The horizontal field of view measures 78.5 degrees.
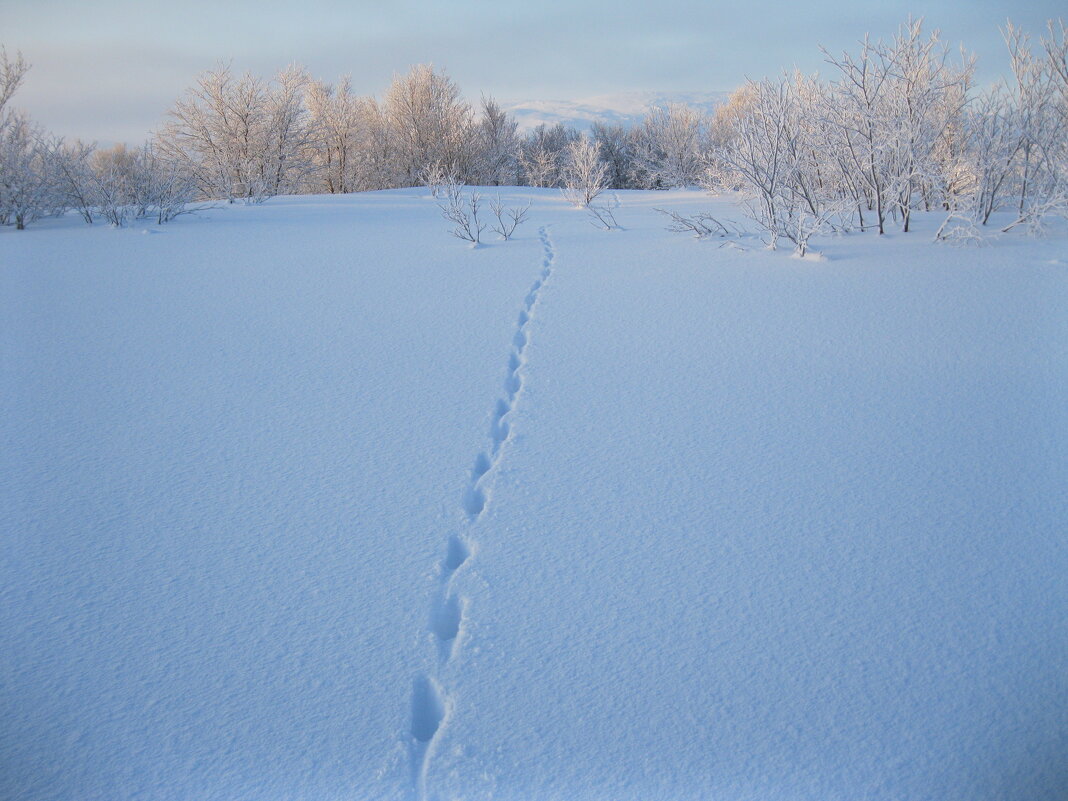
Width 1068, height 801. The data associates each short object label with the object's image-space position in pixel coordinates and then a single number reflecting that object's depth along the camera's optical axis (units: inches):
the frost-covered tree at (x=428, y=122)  809.5
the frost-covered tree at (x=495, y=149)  864.9
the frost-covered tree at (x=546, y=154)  836.6
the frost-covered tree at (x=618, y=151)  921.5
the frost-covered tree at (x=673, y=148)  727.7
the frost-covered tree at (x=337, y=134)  810.8
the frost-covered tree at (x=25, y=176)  304.2
